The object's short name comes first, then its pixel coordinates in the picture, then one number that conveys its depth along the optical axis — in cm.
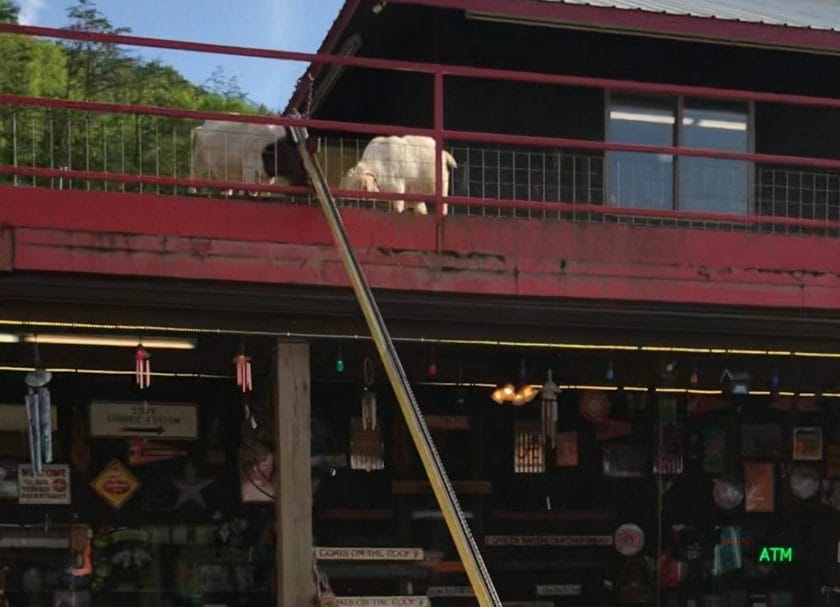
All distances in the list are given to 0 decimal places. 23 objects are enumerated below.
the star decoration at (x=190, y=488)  1003
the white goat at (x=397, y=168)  791
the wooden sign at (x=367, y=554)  803
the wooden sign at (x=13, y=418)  951
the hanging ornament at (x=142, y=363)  737
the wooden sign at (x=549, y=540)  1084
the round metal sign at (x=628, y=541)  1112
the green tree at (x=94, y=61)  2620
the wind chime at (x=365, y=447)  1030
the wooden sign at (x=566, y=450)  1099
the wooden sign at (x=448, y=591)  1047
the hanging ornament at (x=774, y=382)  957
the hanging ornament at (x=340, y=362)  827
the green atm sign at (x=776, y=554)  1143
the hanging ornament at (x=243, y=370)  755
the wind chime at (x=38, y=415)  730
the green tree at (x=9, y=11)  2988
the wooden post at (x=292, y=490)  688
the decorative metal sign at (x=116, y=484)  983
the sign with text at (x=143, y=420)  978
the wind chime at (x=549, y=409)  975
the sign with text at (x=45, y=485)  962
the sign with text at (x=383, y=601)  741
